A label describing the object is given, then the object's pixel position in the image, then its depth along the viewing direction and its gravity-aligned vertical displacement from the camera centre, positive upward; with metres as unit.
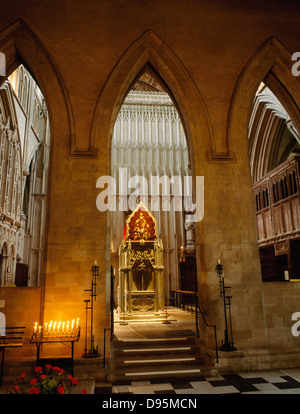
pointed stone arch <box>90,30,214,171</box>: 7.72 +4.66
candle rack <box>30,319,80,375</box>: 5.56 -1.04
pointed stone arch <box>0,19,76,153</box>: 7.61 +5.15
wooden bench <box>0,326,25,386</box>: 6.10 -1.13
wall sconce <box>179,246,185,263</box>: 17.44 +1.03
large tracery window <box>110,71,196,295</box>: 19.11 +7.54
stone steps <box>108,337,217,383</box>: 5.58 -1.62
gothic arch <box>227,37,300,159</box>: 8.14 +5.07
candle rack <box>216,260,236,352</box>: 6.42 -0.65
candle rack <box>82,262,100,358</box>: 6.14 -0.72
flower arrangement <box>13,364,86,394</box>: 2.66 -0.94
